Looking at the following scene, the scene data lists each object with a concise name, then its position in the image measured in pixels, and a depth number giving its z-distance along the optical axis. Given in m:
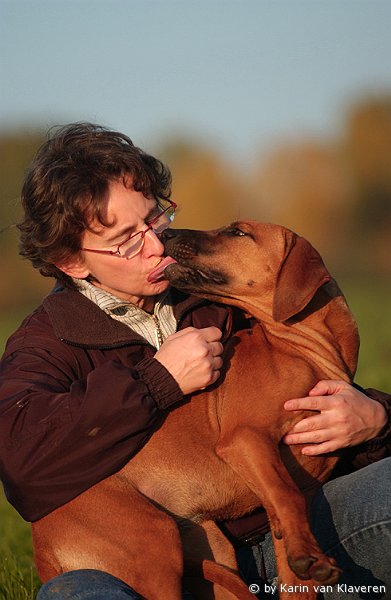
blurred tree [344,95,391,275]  97.31
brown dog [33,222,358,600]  7.13
